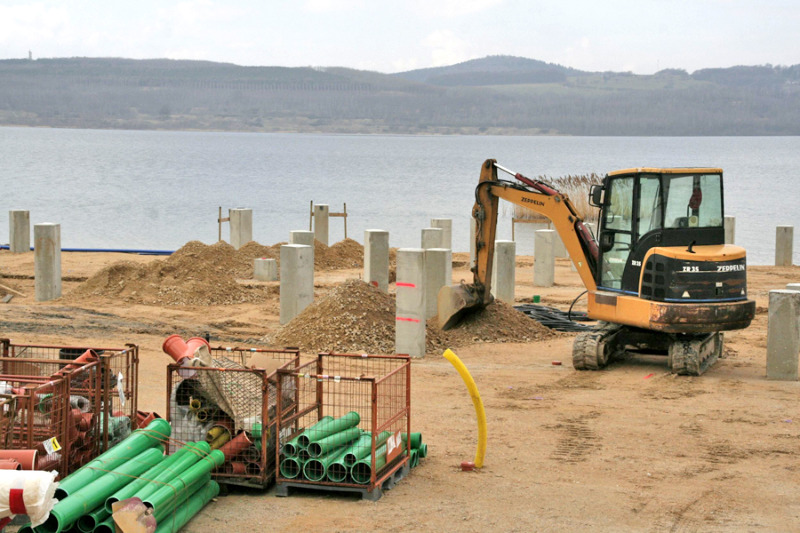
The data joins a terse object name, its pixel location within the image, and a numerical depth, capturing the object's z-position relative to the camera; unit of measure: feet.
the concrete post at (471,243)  88.21
